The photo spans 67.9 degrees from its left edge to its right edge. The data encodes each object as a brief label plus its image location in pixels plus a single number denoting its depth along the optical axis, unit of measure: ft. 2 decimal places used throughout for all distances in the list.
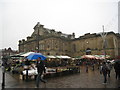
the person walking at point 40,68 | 22.09
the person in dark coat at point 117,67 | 27.63
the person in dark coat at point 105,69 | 24.98
